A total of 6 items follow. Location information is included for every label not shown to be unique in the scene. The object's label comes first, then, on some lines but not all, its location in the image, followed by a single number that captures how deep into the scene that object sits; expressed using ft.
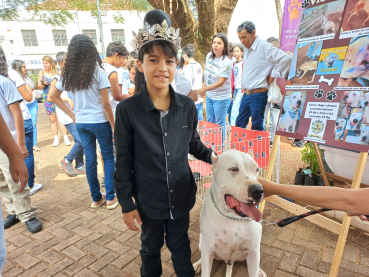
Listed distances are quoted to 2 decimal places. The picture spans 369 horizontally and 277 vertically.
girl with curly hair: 9.94
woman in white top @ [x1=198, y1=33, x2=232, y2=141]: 15.49
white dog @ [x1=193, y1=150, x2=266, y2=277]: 4.59
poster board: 6.02
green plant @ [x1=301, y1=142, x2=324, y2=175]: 11.52
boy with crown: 5.11
